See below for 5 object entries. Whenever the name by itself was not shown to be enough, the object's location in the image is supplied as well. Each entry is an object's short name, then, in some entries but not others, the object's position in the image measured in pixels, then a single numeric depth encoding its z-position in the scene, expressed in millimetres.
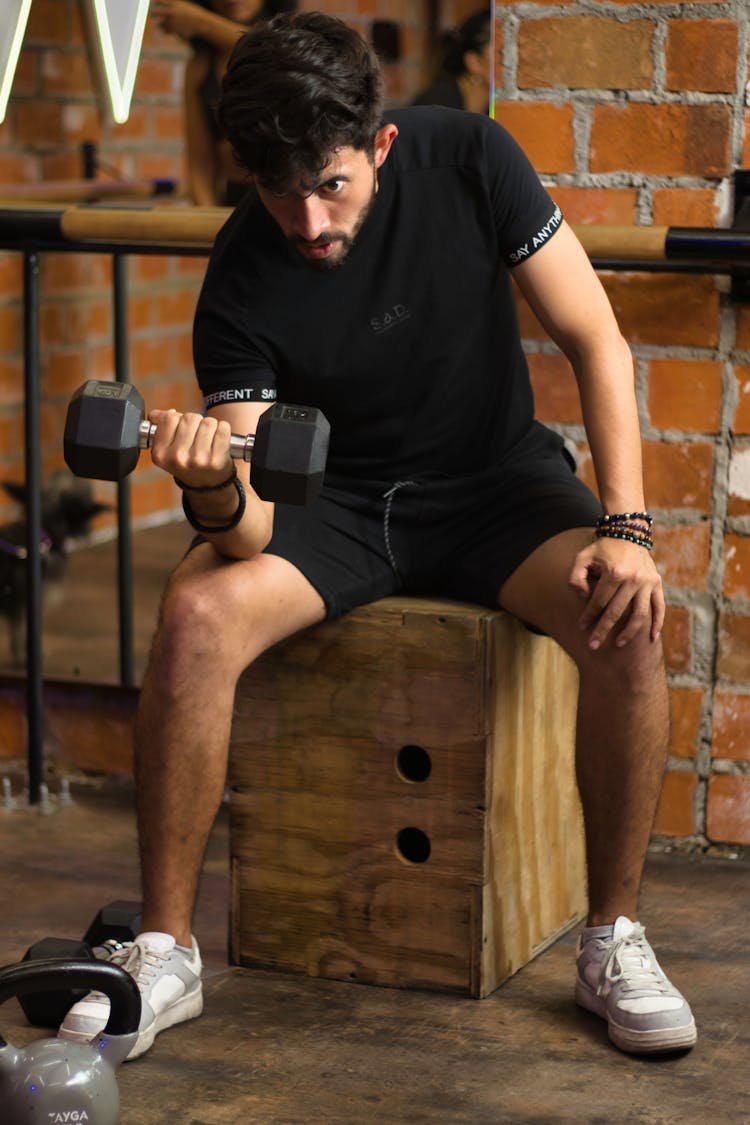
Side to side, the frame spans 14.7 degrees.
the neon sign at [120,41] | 4404
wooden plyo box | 3561
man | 3311
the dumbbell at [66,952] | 3408
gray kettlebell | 2677
